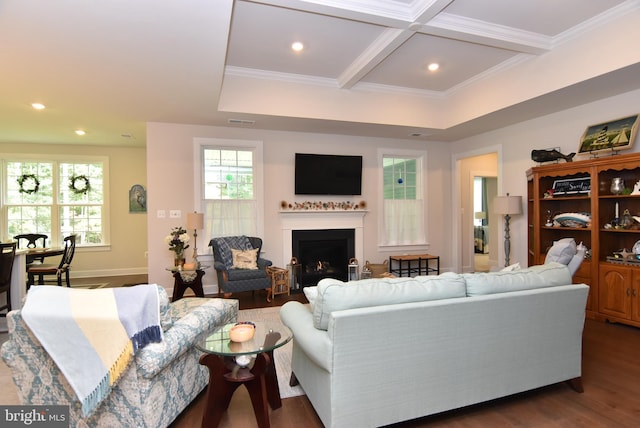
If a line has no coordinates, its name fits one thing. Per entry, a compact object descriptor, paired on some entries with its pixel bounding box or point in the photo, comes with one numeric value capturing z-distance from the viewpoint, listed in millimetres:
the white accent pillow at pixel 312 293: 2094
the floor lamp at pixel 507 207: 5062
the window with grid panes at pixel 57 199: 6664
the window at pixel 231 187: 5316
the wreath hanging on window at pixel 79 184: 6832
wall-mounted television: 5641
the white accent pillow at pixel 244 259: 4836
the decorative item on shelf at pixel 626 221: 3701
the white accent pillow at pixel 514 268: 2588
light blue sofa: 1798
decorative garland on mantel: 5632
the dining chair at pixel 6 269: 3660
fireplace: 5695
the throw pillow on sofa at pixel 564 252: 2699
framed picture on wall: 7098
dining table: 3913
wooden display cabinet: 3578
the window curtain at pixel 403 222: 6273
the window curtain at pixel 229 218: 5305
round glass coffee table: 1903
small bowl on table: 1954
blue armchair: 4477
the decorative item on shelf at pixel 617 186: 3695
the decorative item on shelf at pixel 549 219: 4436
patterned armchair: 1744
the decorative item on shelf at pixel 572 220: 4047
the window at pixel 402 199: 6262
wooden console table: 5913
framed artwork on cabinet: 3680
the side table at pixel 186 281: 4387
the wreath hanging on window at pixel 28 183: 6637
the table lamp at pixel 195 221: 4766
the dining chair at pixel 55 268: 5082
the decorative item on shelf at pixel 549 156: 4273
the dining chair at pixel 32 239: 6005
